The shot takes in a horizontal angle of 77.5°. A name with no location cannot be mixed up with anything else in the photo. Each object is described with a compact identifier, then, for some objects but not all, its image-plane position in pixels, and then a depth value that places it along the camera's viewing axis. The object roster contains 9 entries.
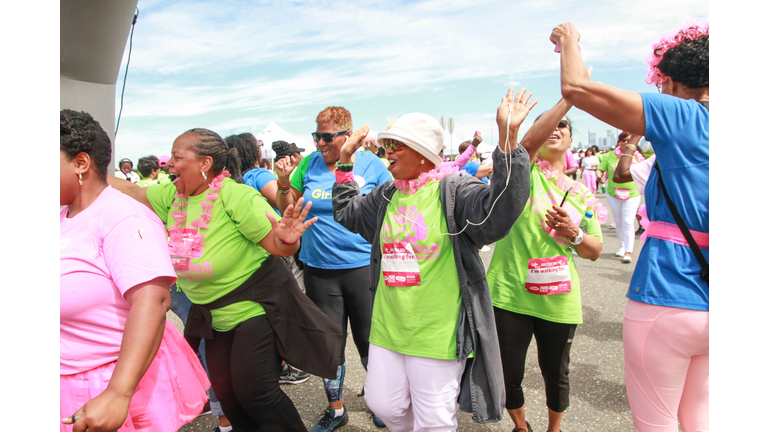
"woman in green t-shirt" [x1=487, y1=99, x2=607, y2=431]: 2.64
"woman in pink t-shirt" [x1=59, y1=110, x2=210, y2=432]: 1.51
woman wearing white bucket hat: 2.15
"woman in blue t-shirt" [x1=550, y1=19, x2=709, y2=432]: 1.57
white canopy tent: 14.52
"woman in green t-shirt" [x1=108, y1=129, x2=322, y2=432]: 2.41
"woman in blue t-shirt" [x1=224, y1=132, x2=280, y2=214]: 4.07
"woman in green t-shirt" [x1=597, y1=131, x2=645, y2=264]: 7.34
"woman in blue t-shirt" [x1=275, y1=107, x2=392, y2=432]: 3.30
